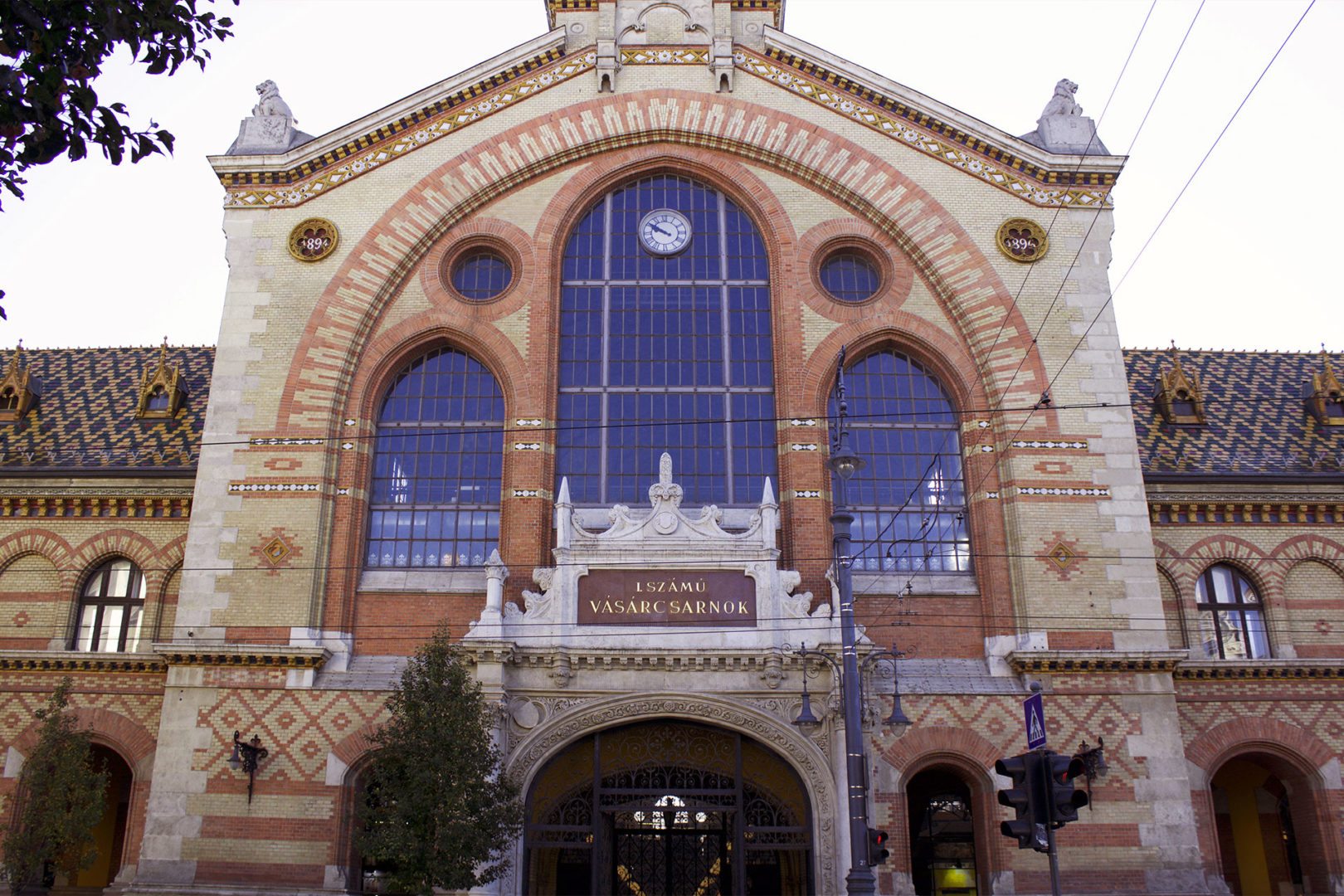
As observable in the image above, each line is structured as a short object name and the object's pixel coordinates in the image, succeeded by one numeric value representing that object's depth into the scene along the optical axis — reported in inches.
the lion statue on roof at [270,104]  1130.0
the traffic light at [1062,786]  481.1
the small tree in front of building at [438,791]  788.0
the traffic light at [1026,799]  491.5
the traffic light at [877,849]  685.9
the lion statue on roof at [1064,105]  1131.3
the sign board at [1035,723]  538.3
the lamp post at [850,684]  669.9
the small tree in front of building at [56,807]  893.8
